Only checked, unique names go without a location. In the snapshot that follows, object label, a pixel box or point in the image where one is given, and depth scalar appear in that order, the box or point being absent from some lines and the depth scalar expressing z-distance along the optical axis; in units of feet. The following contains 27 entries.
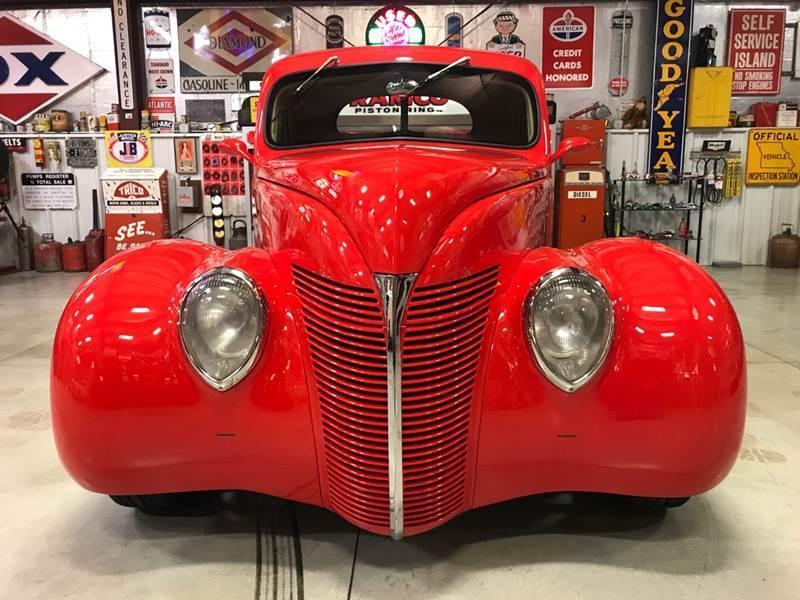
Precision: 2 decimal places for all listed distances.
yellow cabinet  24.68
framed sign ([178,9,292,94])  26.71
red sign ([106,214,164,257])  25.07
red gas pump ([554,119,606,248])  23.84
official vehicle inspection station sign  25.64
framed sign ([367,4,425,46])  26.18
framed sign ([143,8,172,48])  26.81
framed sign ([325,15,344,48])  26.32
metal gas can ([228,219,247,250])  26.09
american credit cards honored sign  26.20
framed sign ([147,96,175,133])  27.45
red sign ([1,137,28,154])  26.94
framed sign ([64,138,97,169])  26.81
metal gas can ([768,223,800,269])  25.41
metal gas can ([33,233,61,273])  25.76
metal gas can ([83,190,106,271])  25.48
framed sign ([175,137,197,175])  26.40
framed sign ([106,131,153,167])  26.37
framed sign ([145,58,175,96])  27.20
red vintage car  5.19
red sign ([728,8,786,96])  25.90
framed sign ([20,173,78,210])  27.14
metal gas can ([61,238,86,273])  25.62
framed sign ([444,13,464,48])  26.32
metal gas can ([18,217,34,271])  26.78
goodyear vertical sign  24.90
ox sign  27.09
